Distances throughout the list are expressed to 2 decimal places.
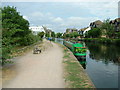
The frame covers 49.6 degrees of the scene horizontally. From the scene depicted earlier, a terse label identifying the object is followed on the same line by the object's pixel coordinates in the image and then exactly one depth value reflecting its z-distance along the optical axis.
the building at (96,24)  92.89
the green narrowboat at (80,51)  20.41
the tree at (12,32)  9.63
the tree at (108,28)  55.81
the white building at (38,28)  115.70
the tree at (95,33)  68.32
